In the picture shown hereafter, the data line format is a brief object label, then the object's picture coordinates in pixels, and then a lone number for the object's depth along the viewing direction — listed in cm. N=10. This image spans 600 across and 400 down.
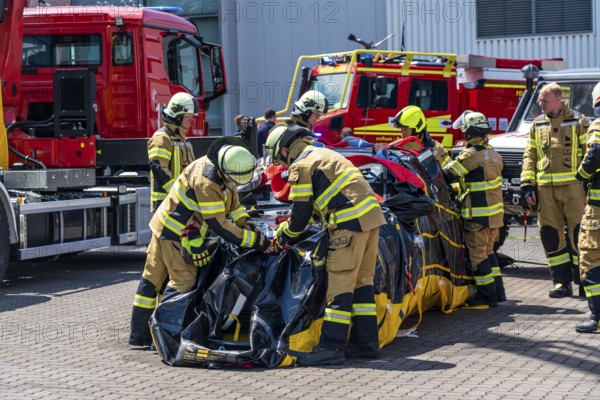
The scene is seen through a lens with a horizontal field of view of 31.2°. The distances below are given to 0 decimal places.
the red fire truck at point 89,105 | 1273
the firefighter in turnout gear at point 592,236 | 855
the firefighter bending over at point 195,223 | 768
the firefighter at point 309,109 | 1084
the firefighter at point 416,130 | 1068
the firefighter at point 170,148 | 1094
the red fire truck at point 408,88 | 1842
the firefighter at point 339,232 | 754
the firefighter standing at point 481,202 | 1014
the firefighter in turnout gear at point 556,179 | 1053
